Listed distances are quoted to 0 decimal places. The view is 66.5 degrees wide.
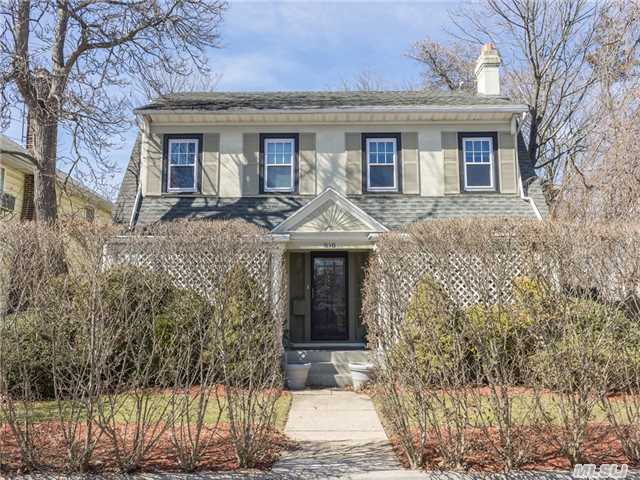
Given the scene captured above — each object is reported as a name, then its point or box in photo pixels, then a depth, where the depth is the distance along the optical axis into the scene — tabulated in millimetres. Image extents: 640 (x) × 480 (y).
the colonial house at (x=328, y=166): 12703
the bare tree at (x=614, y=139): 12414
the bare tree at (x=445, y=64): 23686
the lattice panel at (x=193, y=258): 6770
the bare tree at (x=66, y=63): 12078
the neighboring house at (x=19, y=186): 15211
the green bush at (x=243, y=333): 5285
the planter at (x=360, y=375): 9320
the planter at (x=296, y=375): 9523
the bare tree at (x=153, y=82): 14102
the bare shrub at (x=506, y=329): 4977
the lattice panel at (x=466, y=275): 5266
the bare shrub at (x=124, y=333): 4895
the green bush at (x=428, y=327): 5191
